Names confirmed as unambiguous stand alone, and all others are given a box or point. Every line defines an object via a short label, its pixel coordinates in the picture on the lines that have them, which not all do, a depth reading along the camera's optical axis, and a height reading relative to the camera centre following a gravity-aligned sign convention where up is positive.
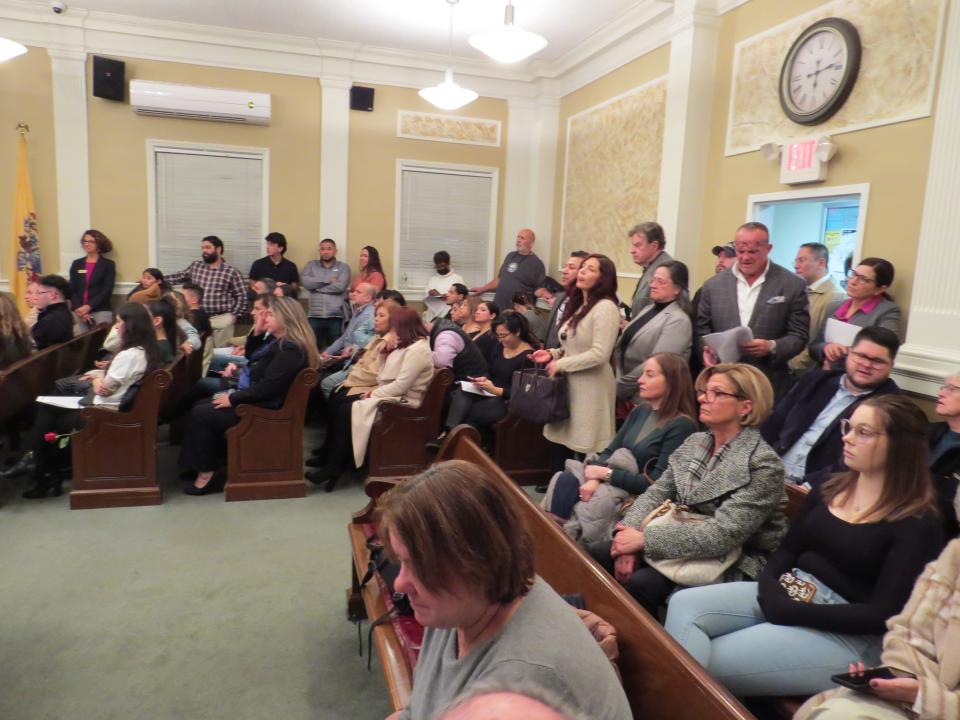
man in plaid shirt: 6.88 -0.28
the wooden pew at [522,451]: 4.30 -1.15
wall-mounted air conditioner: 6.71 +1.54
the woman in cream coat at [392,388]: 3.99 -0.72
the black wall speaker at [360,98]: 7.34 +1.81
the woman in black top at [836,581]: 1.64 -0.74
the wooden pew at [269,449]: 3.82 -1.08
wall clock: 3.86 +1.31
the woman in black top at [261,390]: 3.80 -0.74
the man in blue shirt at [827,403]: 2.71 -0.49
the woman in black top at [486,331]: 4.70 -0.43
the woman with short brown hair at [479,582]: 1.02 -0.49
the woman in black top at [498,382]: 4.28 -0.72
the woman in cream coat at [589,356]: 3.56 -0.44
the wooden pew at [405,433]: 4.06 -1.01
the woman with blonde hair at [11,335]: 3.96 -0.53
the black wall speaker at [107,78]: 6.58 +1.69
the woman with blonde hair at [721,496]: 1.96 -0.64
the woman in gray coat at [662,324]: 3.43 -0.22
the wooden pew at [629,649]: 1.15 -0.72
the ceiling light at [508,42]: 4.39 +1.51
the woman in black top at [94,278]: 6.65 -0.28
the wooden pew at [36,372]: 3.82 -0.78
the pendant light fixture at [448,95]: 5.97 +1.56
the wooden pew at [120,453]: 3.60 -1.09
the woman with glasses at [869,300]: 3.41 -0.04
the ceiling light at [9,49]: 5.00 +1.45
